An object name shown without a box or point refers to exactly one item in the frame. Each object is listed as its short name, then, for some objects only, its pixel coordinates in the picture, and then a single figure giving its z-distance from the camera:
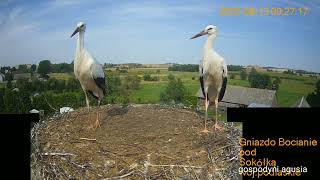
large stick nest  1.34
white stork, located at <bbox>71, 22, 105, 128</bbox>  1.69
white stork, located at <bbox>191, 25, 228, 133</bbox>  1.63
